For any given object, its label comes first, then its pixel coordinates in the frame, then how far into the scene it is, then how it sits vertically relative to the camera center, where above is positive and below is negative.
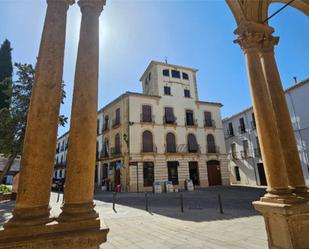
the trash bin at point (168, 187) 19.80 -0.22
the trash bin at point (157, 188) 19.19 -0.27
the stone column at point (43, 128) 2.49 +0.75
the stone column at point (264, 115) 3.73 +1.21
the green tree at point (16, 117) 14.02 +4.75
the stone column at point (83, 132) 2.68 +0.75
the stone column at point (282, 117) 4.02 +1.26
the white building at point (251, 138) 20.11 +4.93
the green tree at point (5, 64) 19.81 +12.42
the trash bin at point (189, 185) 21.06 -0.13
